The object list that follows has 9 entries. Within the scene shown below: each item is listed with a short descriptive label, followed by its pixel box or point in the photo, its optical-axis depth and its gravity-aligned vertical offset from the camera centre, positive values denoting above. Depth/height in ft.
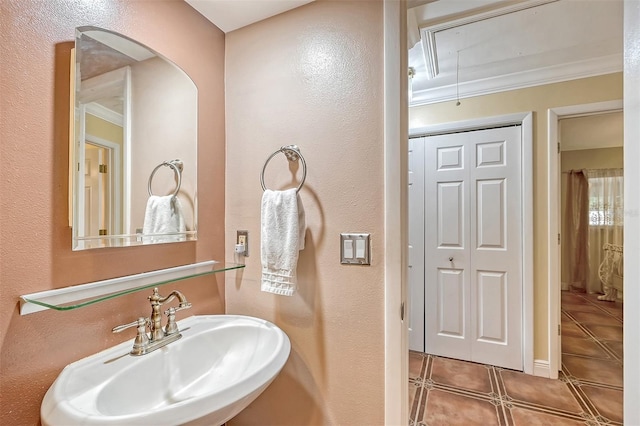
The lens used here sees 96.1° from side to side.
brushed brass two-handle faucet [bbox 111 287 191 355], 3.12 -1.30
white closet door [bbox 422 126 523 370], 7.42 -0.85
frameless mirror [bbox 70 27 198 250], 2.96 +0.82
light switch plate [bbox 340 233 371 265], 3.65 -0.44
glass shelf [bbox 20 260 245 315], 2.49 -0.77
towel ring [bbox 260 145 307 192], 3.95 +0.82
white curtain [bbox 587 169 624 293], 14.85 +0.05
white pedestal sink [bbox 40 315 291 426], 2.21 -1.57
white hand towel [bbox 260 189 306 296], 3.69 -0.32
